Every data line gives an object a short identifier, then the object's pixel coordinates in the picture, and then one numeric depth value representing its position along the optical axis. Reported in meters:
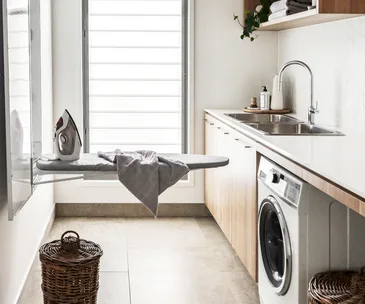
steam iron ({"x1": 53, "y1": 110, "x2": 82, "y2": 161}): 3.59
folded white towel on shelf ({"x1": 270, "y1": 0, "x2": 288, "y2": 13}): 4.68
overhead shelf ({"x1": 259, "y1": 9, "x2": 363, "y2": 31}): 4.04
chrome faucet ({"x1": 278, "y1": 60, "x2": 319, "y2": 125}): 4.50
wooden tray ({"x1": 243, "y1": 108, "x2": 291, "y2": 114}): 5.33
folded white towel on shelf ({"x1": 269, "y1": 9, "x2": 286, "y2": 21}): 4.73
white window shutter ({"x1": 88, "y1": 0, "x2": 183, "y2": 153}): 5.95
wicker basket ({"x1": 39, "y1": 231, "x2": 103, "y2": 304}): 3.62
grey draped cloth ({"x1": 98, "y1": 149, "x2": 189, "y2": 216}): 3.45
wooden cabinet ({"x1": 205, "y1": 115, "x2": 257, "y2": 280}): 4.09
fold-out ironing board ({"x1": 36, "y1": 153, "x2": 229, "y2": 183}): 3.45
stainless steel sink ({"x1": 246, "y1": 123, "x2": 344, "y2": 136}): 4.49
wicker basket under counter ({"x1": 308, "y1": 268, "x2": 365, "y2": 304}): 2.55
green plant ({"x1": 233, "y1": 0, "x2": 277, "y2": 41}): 5.56
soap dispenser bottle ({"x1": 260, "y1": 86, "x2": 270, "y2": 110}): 5.47
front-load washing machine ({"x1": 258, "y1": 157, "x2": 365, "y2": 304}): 2.97
